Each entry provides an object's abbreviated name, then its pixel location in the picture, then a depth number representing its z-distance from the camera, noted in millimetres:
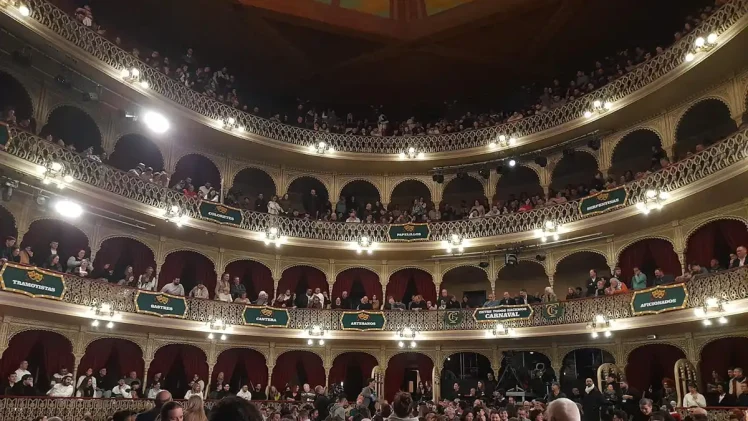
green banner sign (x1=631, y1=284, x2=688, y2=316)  14625
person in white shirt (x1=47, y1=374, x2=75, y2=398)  14398
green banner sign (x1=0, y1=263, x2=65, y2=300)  13328
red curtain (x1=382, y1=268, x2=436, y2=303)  22328
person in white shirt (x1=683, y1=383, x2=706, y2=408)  13031
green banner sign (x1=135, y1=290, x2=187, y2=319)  16531
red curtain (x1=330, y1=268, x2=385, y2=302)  22359
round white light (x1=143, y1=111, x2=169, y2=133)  12909
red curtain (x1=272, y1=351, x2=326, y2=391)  20984
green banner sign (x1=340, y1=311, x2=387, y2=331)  20047
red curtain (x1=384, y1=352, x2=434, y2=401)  21719
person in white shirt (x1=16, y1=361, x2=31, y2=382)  14398
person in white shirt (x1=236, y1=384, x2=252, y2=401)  17434
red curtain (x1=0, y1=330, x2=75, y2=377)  15375
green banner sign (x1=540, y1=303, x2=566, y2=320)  17766
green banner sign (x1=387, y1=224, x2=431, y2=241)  20922
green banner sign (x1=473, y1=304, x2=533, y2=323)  18484
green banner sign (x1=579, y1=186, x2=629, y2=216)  17016
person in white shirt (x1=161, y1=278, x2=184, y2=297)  17953
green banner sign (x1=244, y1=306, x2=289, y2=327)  18844
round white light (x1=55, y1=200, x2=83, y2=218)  14541
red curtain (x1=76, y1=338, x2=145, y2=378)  17094
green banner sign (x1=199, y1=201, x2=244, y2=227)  18656
